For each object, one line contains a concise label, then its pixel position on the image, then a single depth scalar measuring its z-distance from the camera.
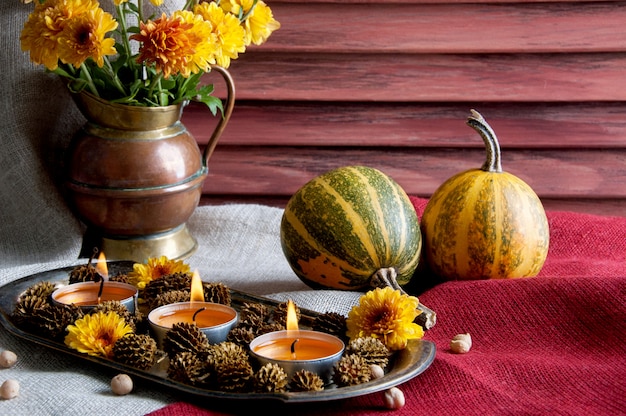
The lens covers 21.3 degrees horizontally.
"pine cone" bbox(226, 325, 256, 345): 0.71
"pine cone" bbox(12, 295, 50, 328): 0.75
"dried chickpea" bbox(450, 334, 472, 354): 0.75
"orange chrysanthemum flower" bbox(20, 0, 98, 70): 0.83
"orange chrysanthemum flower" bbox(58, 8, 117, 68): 0.82
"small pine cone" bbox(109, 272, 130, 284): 0.79
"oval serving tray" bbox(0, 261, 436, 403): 0.67
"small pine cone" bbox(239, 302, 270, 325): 0.74
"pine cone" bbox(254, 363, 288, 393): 0.67
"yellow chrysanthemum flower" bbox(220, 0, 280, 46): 0.88
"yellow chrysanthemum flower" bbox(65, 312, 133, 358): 0.71
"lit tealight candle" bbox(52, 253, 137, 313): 0.76
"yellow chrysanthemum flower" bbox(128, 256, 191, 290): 0.80
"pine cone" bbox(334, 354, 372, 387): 0.68
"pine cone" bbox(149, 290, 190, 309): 0.76
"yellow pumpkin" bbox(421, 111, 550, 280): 0.84
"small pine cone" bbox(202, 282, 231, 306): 0.77
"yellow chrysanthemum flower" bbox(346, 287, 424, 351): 0.72
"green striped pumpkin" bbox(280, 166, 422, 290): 0.82
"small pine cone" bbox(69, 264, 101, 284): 0.79
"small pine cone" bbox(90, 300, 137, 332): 0.73
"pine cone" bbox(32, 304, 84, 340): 0.73
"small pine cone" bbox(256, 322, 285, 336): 0.72
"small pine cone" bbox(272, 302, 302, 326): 0.74
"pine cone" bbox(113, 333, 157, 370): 0.70
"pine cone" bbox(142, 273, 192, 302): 0.78
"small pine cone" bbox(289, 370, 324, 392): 0.67
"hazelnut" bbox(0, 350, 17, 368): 0.73
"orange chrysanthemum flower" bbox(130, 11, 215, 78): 0.82
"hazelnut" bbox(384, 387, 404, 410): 0.69
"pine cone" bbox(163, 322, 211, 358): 0.70
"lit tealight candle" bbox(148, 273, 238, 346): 0.73
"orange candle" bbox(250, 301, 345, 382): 0.68
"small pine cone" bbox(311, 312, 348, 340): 0.74
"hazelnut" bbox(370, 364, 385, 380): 0.69
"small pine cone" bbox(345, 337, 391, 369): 0.70
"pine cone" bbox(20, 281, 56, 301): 0.76
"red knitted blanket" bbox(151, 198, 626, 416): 0.69
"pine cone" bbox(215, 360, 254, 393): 0.68
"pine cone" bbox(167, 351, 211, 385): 0.69
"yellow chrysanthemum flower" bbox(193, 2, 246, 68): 0.84
